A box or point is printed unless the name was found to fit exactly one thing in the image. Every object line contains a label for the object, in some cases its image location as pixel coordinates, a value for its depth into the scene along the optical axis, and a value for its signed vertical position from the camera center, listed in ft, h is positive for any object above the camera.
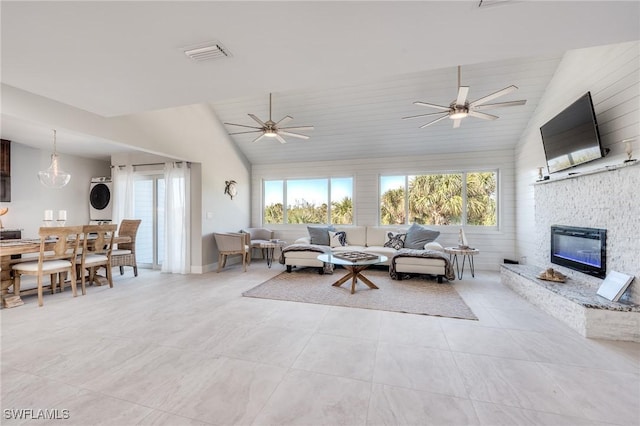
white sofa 15.21 -2.55
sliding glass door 18.63 +0.05
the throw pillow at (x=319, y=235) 20.04 -1.64
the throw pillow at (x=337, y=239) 19.76 -1.93
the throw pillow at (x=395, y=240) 18.49 -1.93
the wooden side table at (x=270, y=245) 19.56 -2.38
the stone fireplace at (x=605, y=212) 8.73 +0.00
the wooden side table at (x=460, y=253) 15.76 -2.38
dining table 10.70 -1.53
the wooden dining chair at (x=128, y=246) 15.90 -2.02
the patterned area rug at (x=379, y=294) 10.92 -3.87
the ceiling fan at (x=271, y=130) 14.29 +4.51
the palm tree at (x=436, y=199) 19.60 +1.03
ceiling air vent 6.61 +4.16
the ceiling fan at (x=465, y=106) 10.36 +4.52
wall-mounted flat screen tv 10.04 +3.16
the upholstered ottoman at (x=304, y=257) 17.13 -2.85
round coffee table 13.04 -2.50
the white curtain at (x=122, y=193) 18.43 +1.45
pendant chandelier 12.94 +1.84
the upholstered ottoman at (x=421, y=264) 14.97 -2.94
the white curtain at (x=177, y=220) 17.18 -0.41
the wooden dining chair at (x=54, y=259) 11.22 -2.07
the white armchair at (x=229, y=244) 17.51 -2.02
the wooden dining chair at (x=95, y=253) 12.86 -2.02
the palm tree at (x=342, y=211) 21.80 +0.16
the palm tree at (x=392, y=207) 20.68 +0.45
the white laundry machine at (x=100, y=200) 20.36 +1.05
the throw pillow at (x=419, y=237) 18.06 -1.68
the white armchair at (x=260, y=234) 21.74 -1.69
